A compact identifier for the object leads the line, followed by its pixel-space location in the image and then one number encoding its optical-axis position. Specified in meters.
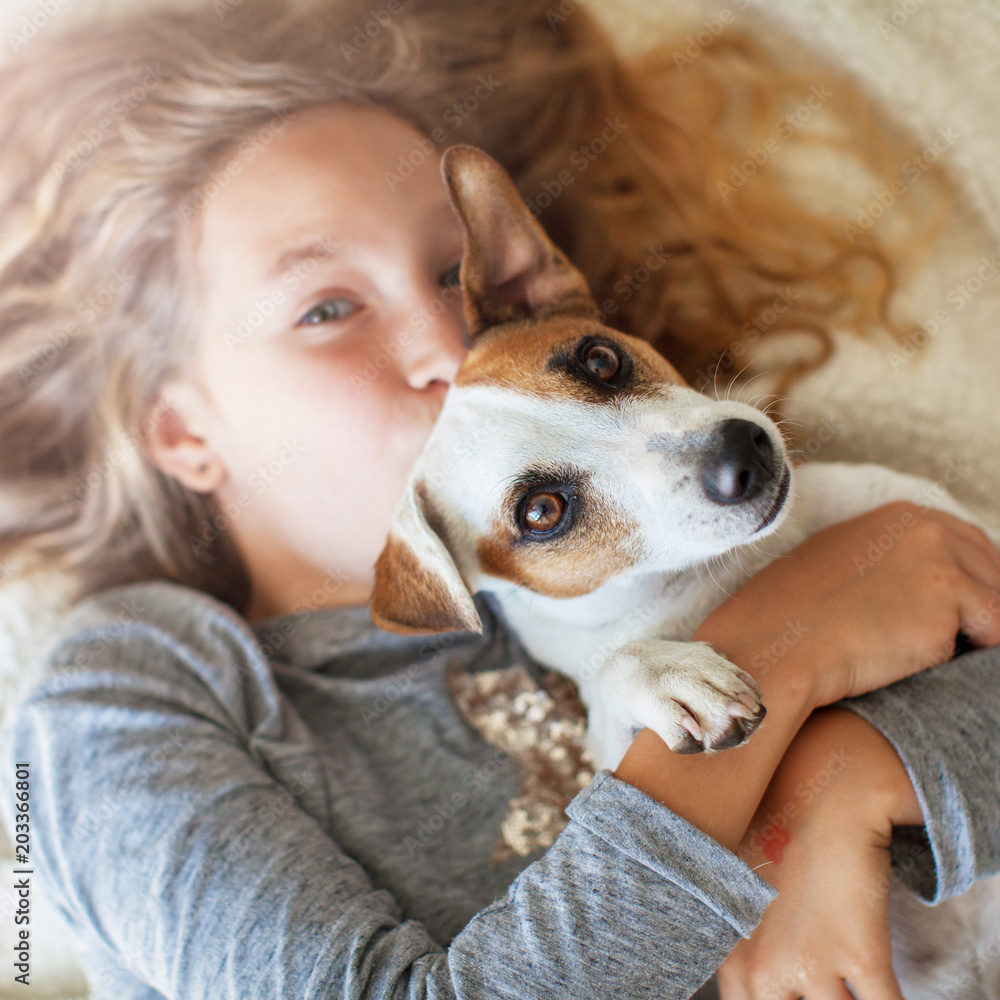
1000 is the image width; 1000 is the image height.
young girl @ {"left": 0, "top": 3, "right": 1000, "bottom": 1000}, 0.39
